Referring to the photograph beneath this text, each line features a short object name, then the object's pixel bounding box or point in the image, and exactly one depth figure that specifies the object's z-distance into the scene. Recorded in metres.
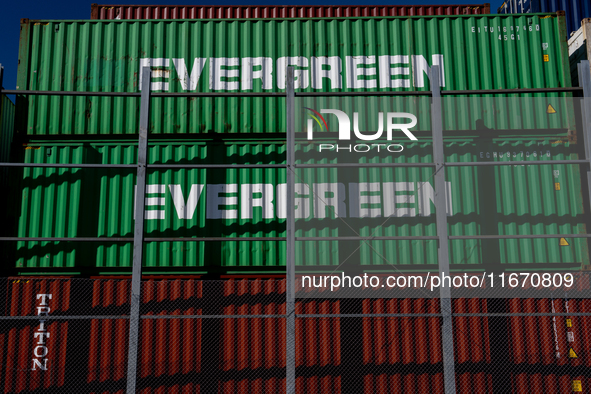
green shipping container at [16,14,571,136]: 8.22
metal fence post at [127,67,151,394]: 5.72
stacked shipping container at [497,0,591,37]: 11.17
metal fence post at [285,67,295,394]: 5.73
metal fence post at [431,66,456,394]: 5.74
